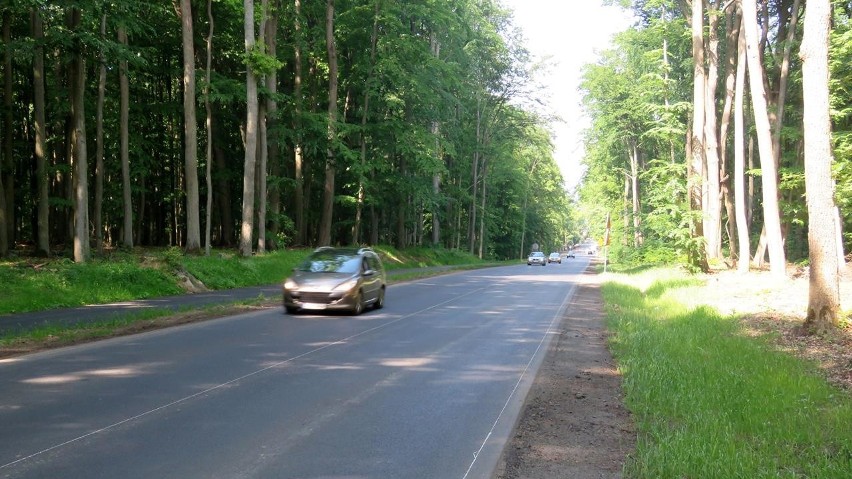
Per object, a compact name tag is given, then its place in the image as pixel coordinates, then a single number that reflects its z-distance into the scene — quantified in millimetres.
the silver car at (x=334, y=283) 14266
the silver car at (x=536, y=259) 59469
